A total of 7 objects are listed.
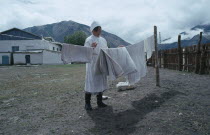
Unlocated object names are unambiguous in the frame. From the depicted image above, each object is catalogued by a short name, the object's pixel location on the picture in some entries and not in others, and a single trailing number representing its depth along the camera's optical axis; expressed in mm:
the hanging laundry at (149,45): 5484
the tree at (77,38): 62609
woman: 3787
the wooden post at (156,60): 5980
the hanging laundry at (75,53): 3306
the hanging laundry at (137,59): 4426
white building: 43875
